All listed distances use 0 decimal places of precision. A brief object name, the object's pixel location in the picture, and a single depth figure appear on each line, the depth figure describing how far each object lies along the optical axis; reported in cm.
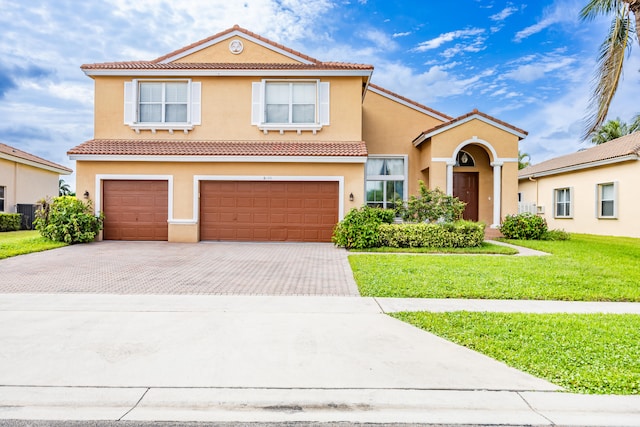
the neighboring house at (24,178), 2175
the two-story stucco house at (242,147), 1501
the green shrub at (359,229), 1313
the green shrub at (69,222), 1407
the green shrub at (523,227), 1584
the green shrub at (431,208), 1402
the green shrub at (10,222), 2006
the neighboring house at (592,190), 1687
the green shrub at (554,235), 1614
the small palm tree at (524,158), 3888
